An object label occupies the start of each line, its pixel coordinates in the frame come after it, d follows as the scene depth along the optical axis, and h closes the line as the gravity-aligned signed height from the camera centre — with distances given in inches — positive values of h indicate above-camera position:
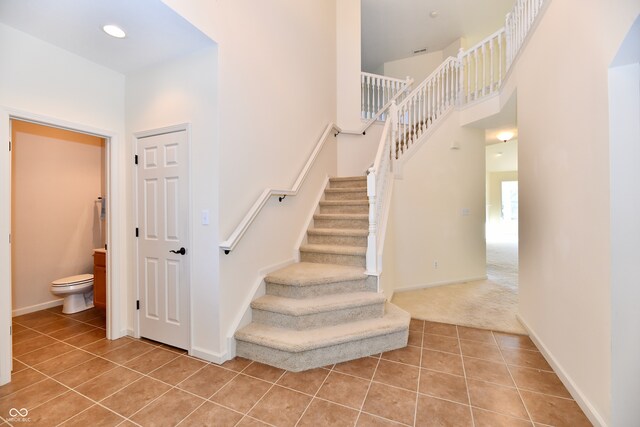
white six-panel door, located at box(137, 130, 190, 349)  97.6 -8.6
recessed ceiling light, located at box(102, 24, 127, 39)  81.0 +57.6
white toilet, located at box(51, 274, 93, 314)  129.6 -36.8
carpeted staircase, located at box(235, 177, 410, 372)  88.6 -39.2
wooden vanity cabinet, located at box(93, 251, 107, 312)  131.9 -32.1
